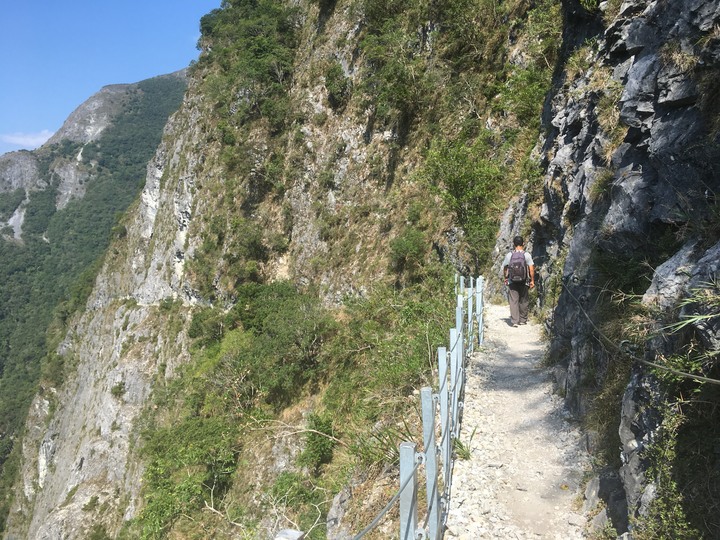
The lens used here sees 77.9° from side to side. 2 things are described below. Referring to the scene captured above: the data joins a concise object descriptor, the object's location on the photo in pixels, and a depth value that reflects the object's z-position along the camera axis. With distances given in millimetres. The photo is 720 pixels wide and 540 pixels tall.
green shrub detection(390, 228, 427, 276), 13602
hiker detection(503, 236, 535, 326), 7617
